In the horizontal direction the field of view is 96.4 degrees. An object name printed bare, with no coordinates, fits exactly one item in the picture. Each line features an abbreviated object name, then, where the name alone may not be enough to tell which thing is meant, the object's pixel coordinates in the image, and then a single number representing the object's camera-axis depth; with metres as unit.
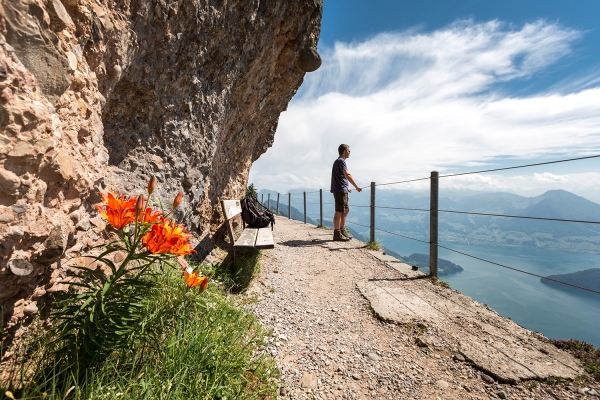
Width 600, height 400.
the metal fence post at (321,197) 11.05
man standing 6.43
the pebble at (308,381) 2.03
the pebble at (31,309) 1.53
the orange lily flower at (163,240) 1.25
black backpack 5.53
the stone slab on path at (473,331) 2.24
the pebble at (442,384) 2.07
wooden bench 3.54
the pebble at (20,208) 1.36
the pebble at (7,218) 1.29
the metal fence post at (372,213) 6.70
